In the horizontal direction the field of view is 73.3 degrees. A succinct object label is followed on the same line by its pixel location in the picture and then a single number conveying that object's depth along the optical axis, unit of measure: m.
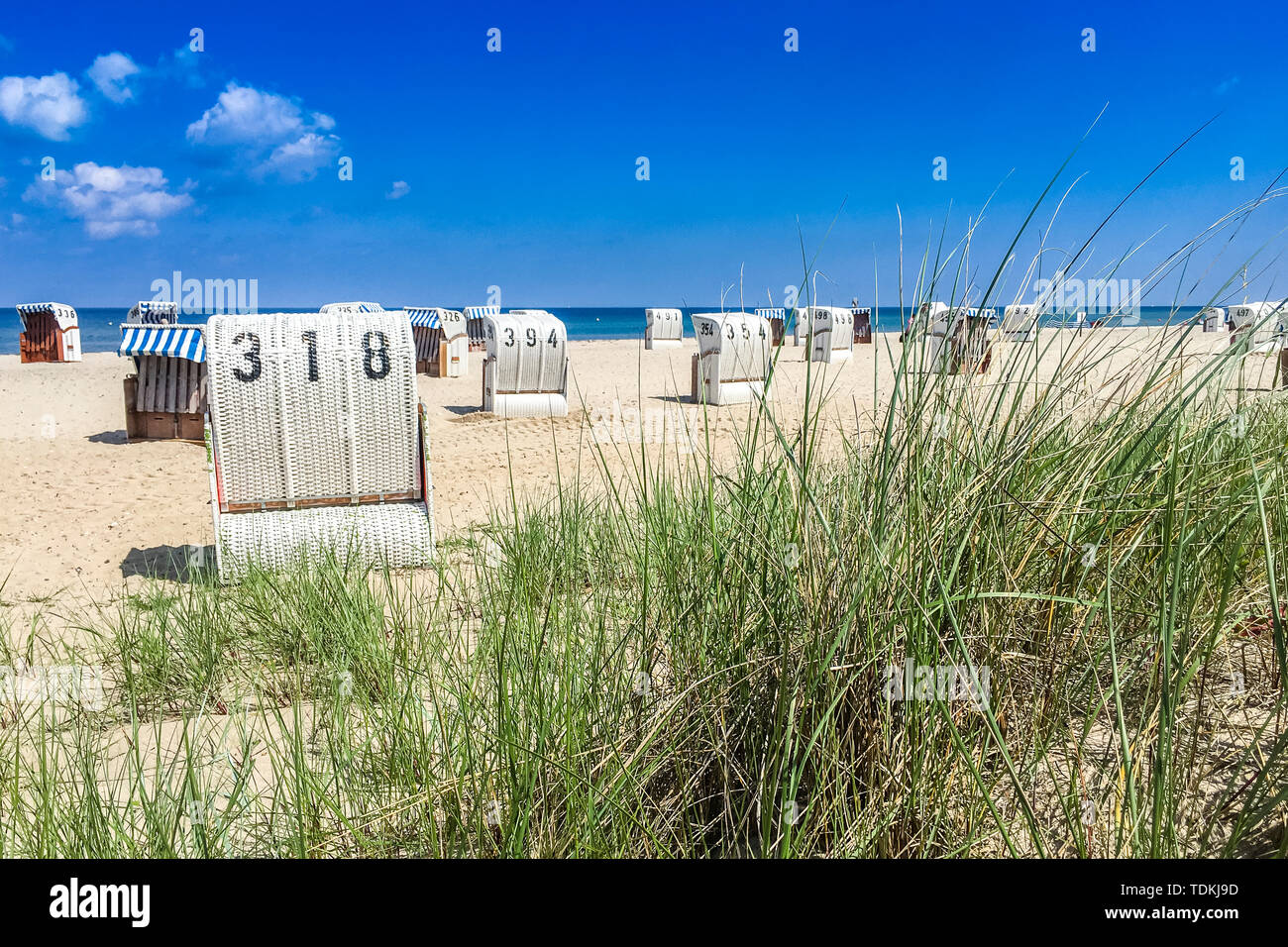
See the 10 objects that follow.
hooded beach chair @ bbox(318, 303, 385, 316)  14.75
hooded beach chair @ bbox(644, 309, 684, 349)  28.44
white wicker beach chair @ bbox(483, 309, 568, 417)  11.34
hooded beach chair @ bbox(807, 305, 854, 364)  18.00
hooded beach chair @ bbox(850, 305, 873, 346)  30.75
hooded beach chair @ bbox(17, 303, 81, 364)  21.25
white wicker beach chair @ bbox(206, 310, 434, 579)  4.72
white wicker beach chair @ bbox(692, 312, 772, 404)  11.99
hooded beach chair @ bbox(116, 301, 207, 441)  9.54
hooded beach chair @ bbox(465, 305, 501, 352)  26.67
